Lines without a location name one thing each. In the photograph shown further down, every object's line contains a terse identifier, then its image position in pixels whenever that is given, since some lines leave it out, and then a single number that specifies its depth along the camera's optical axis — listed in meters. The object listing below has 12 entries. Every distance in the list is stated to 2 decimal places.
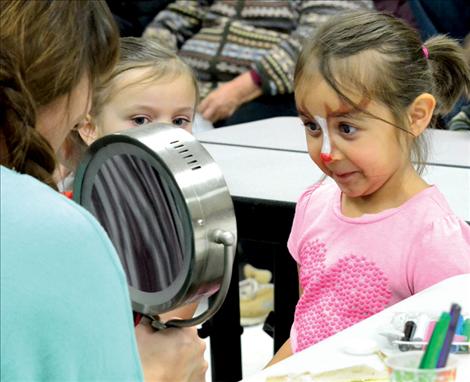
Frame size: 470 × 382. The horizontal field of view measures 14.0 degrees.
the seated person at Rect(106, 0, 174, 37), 4.00
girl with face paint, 2.25
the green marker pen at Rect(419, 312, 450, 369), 1.64
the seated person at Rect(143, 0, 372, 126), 3.62
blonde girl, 2.49
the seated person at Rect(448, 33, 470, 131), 3.06
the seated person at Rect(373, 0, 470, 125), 3.63
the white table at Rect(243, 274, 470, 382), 1.86
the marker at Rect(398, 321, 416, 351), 1.90
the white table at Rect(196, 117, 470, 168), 2.78
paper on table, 1.83
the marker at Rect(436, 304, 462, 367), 1.59
